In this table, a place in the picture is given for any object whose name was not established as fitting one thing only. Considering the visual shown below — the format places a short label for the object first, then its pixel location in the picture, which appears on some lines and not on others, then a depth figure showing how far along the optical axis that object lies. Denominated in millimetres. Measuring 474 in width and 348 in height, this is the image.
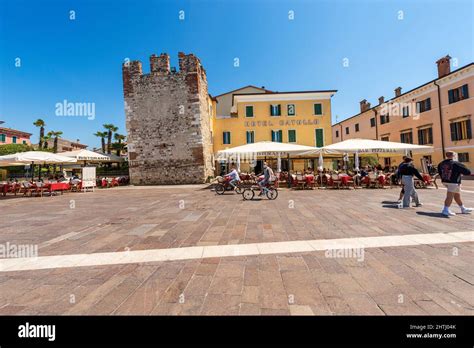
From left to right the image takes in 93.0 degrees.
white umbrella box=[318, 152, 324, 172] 13022
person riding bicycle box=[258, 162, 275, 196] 9783
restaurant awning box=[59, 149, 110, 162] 16625
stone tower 20234
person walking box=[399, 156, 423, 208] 7168
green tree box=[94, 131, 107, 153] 40406
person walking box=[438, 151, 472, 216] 5938
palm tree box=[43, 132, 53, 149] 39981
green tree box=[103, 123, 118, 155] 39594
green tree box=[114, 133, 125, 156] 36531
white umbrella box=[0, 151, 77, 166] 12367
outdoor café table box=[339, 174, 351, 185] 13109
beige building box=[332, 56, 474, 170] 19703
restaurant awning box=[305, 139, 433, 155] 12781
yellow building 24812
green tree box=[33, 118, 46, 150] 39469
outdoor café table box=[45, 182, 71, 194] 13349
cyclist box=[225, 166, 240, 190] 11465
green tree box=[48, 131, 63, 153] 41250
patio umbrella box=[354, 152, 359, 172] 13256
